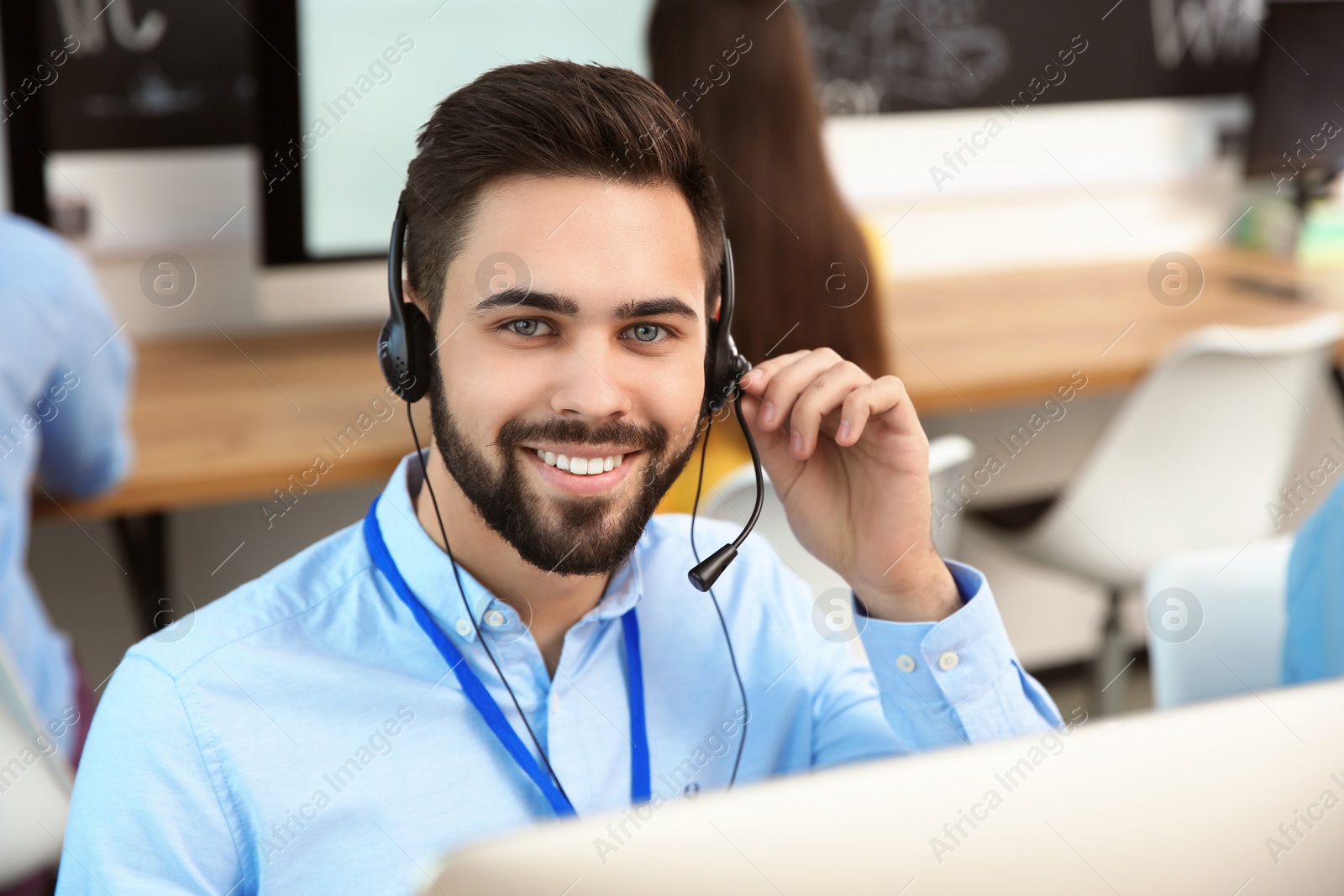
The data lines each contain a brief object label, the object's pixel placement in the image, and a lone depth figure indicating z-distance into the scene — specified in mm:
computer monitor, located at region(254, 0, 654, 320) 3937
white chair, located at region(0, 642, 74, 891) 2639
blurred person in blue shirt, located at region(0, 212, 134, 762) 2931
